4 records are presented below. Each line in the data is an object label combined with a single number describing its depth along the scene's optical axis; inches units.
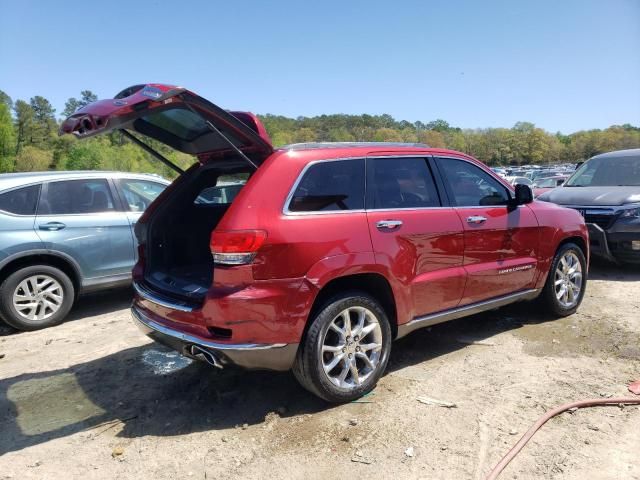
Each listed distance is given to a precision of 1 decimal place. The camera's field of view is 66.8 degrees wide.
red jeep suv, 115.7
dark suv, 264.1
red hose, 104.4
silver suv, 205.5
